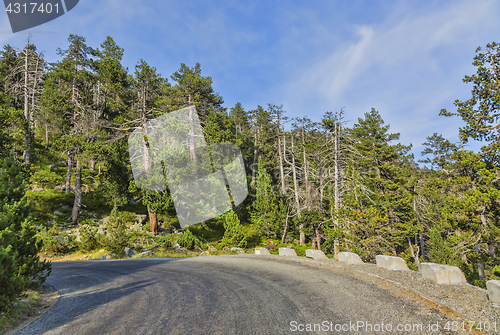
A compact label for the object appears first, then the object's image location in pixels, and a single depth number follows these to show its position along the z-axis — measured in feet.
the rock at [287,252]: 40.89
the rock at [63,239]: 59.97
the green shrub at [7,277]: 15.57
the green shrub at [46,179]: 96.32
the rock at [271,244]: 82.51
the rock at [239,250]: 60.12
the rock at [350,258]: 29.50
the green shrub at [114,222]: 55.89
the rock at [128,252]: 56.23
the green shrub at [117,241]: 55.72
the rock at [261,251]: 45.01
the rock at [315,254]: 34.71
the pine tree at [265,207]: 86.43
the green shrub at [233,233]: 69.67
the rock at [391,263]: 24.10
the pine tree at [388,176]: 86.84
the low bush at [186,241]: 66.85
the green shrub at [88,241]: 60.13
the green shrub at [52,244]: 55.52
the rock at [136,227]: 77.68
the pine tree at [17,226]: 17.61
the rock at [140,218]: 85.72
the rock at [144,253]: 55.36
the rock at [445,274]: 18.92
